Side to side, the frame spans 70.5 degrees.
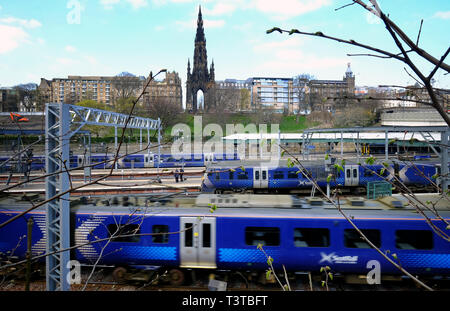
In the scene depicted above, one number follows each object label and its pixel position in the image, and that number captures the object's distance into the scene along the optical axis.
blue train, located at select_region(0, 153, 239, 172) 30.81
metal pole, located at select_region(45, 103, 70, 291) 7.50
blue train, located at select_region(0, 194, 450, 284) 8.27
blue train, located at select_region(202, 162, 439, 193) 19.52
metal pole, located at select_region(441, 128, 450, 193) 13.66
